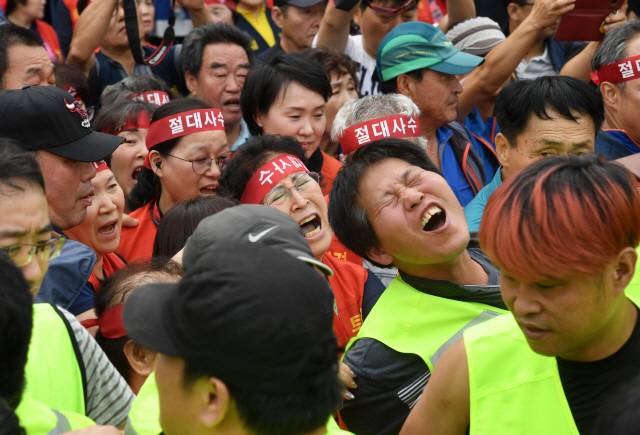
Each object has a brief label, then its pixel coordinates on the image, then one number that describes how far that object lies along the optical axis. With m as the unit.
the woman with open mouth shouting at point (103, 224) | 3.15
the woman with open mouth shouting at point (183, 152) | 3.81
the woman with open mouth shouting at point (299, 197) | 3.08
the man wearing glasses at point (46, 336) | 1.80
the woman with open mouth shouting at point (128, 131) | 4.25
